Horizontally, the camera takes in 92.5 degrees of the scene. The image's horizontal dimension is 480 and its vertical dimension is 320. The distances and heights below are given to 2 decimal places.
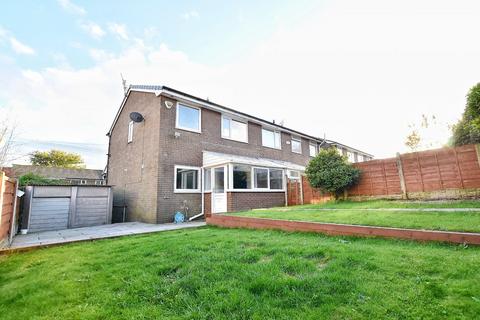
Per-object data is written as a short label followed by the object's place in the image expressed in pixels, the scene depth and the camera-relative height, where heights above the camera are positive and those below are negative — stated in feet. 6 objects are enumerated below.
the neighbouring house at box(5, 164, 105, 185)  95.61 +11.81
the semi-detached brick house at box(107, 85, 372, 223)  37.73 +6.11
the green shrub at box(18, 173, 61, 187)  37.81 +4.14
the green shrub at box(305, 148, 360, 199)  37.09 +3.30
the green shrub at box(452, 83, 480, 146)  25.22 +10.01
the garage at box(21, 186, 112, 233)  31.64 -0.81
